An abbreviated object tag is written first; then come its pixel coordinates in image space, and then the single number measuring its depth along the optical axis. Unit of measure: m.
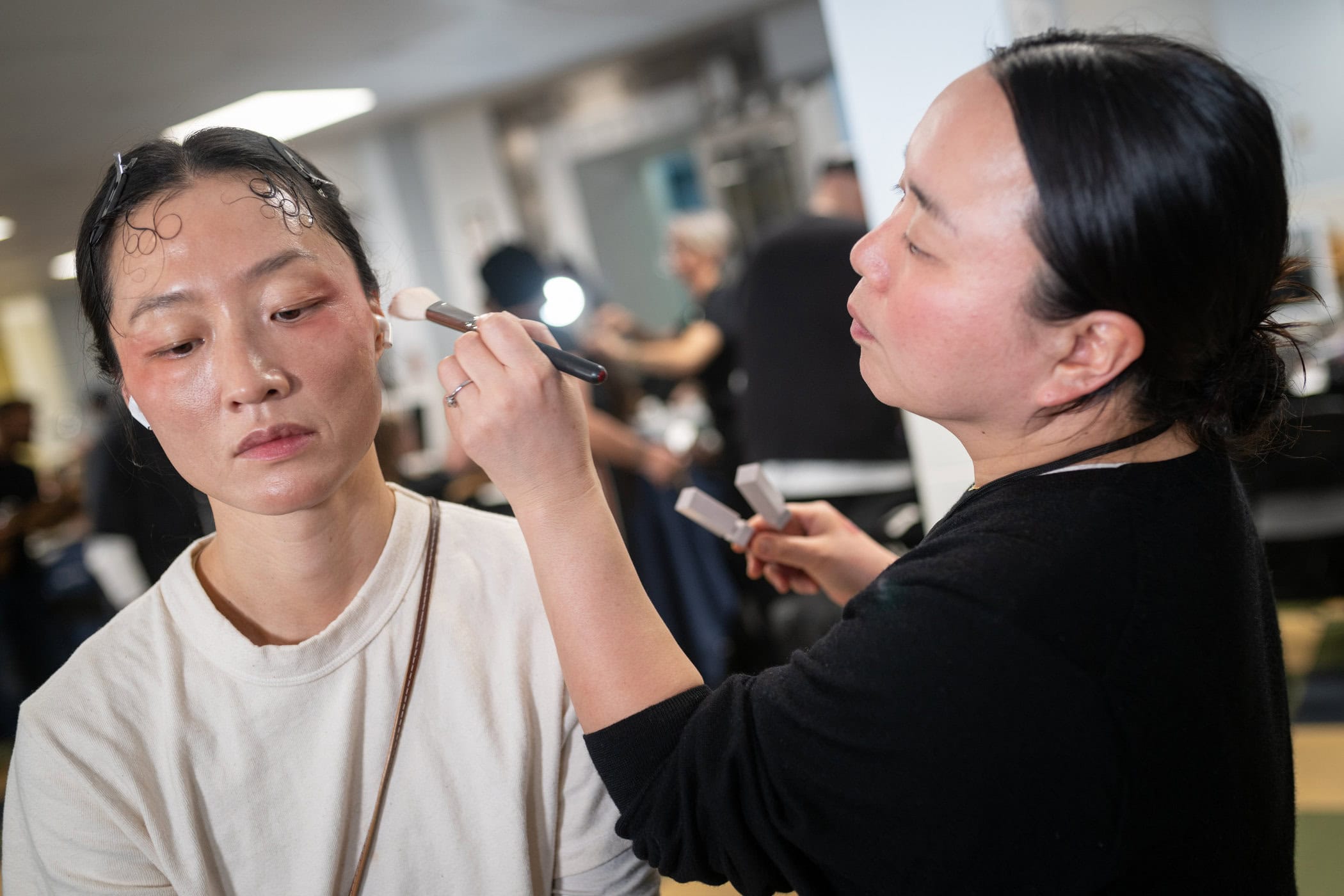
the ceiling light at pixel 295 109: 5.46
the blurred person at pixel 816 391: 2.35
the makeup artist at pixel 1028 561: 0.71
